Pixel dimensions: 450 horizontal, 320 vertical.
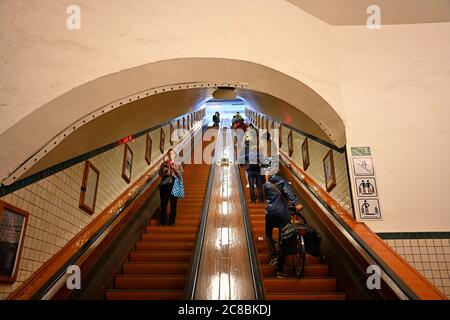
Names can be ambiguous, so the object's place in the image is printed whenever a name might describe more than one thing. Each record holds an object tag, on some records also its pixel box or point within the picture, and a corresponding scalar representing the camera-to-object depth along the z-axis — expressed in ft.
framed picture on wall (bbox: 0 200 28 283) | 9.55
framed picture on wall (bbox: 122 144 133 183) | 19.74
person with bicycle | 13.94
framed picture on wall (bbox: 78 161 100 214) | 14.64
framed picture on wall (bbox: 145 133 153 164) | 24.52
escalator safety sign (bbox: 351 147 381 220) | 10.68
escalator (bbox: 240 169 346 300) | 11.60
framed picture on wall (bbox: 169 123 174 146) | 33.71
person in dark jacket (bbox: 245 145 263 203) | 22.36
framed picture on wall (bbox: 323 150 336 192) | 15.00
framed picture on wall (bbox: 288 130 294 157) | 26.84
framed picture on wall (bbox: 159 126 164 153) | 28.86
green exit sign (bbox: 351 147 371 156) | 11.05
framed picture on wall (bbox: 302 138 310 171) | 21.65
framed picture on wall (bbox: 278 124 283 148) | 32.71
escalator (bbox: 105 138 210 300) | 12.35
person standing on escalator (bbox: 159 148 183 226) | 18.48
